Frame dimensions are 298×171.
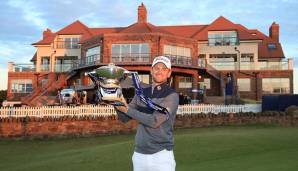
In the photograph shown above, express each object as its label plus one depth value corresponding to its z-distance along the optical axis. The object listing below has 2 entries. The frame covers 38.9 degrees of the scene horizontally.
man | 4.15
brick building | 38.69
